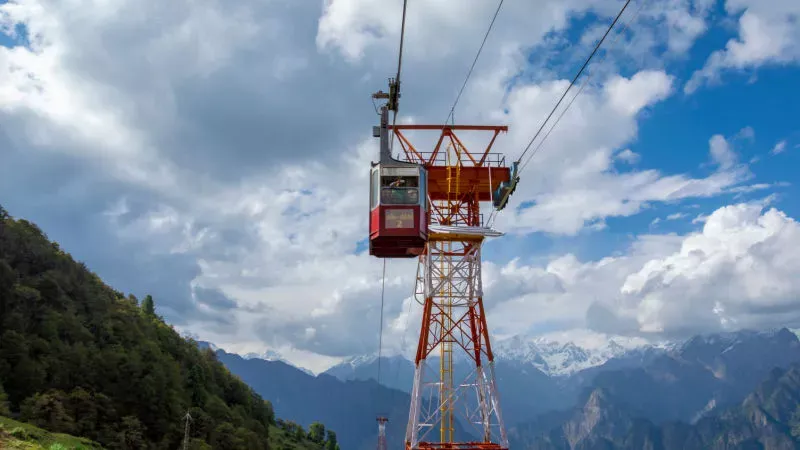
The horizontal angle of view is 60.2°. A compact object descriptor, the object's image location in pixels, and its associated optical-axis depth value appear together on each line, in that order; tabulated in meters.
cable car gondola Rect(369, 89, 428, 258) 37.69
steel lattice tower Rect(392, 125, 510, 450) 48.59
